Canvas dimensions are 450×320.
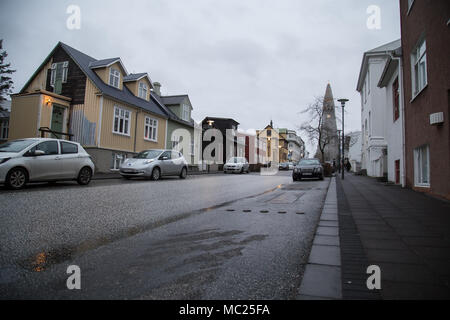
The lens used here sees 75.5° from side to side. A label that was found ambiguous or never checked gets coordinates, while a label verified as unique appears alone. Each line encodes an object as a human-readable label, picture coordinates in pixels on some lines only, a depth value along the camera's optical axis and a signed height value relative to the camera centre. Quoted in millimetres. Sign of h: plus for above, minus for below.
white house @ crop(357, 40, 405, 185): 13600 +4437
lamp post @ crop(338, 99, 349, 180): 22638 +5856
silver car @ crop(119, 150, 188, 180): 14688 +295
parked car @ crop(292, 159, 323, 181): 18609 +256
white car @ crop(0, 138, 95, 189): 8586 +179
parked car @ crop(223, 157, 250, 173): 29859 +742
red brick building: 7754 +2713
